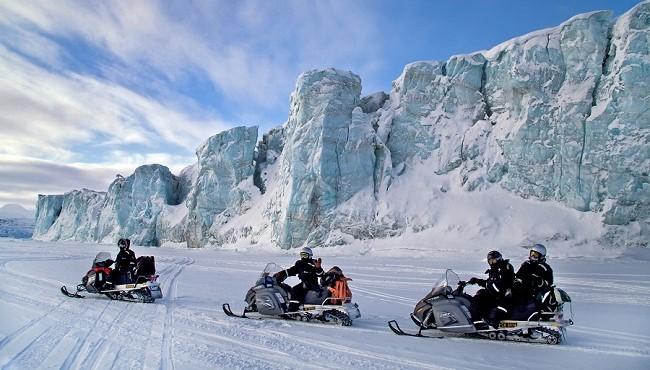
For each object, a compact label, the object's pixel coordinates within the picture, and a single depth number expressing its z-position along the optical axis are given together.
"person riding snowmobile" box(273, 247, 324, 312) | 8.16
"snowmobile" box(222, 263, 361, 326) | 7.76
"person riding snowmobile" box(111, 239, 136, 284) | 10.20
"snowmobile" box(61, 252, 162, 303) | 9.77
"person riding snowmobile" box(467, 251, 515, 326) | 6.82
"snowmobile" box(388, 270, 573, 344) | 6.50
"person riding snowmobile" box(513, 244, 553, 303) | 6.61
